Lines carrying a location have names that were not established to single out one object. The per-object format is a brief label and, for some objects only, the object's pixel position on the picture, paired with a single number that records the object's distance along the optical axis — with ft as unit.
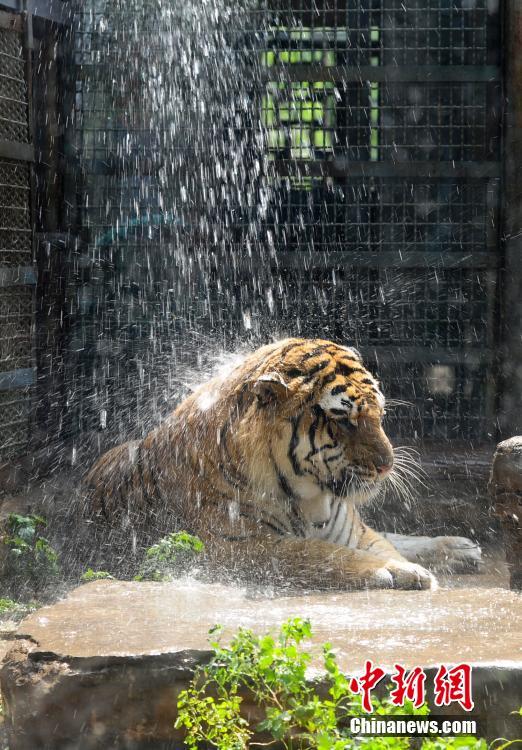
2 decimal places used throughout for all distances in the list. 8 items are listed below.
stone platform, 16.98
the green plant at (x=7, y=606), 27.17
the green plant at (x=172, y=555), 26.89
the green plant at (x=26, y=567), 29.63
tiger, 27.09
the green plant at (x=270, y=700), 15.33
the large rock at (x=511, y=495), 24.57
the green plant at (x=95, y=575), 26.81
